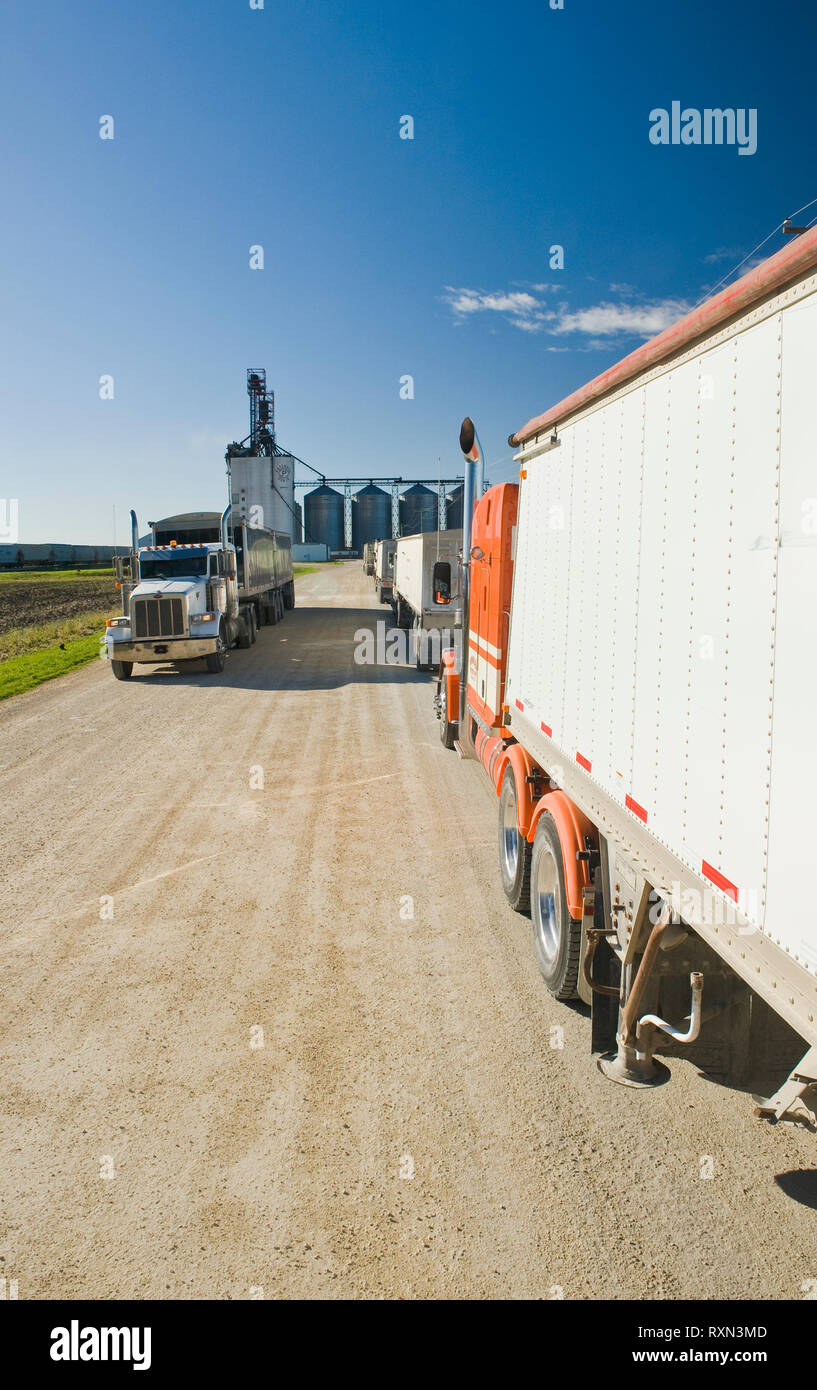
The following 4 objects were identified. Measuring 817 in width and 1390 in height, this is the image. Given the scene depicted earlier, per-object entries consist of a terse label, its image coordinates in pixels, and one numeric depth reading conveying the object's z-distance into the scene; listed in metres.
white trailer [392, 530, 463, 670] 19.06
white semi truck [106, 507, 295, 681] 18.06
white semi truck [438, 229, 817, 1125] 2.64
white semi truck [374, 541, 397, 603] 37.44
